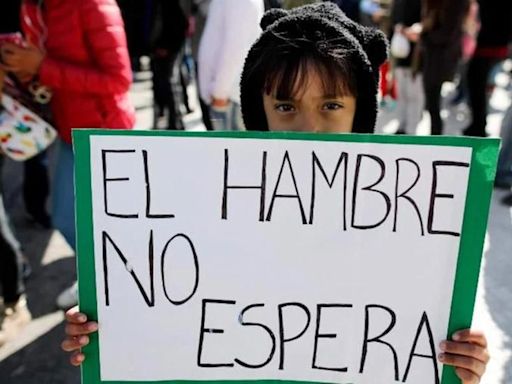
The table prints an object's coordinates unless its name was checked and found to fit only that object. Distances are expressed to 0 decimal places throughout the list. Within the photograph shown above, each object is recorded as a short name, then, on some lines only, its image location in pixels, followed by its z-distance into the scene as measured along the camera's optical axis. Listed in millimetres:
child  1344
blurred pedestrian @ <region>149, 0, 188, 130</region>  4312
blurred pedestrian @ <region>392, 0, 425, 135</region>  4664
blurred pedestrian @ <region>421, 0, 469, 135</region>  3881
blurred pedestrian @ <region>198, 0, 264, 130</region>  2668
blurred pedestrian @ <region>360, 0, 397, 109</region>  5590
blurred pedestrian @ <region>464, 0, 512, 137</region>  3930
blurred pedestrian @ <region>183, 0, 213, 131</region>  3246
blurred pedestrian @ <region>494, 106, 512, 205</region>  4071
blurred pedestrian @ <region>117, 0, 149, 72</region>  4363
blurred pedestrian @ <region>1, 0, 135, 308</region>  2184
